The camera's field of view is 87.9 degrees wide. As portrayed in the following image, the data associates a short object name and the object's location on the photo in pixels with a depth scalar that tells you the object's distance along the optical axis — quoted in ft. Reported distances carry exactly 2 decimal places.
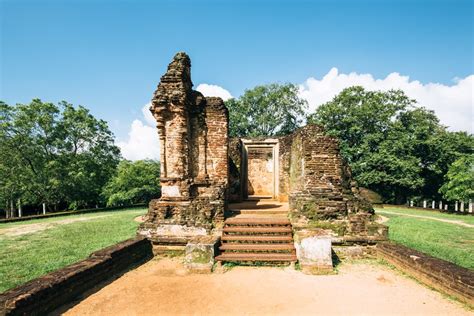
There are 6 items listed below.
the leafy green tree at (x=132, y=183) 69.71
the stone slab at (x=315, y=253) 16.22
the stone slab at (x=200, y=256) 16.42
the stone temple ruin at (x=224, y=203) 18.02
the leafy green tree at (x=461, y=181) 56.29
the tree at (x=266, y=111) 102.68
